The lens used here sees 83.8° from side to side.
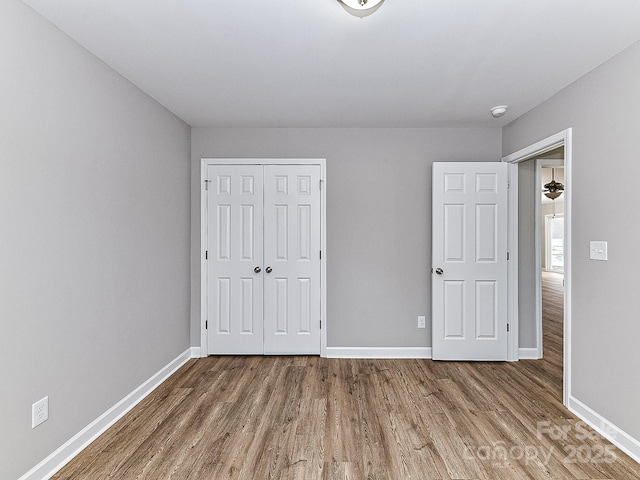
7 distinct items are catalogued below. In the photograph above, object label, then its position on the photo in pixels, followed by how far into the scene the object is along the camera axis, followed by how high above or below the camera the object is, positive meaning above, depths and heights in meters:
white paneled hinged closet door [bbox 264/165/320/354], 3.84 -0.20
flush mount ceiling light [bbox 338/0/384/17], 1.70 +1.14
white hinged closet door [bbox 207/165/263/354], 3.84 -0.22
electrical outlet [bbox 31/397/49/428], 1.84 -0.91
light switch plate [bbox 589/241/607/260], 2.38 -0.06
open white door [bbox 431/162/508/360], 3.66 -0.22
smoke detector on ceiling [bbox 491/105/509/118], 3.18 +1.18
